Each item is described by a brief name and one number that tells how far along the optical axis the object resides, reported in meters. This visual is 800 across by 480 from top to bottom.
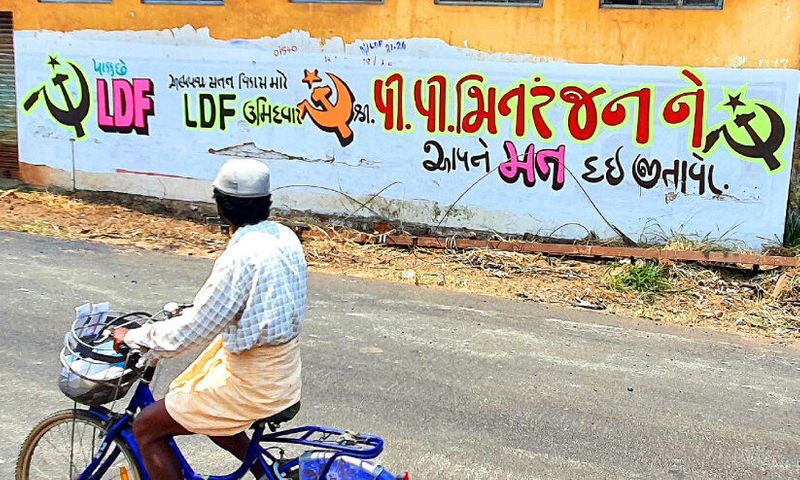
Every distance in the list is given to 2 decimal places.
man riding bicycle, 2.80
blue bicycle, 2.93
